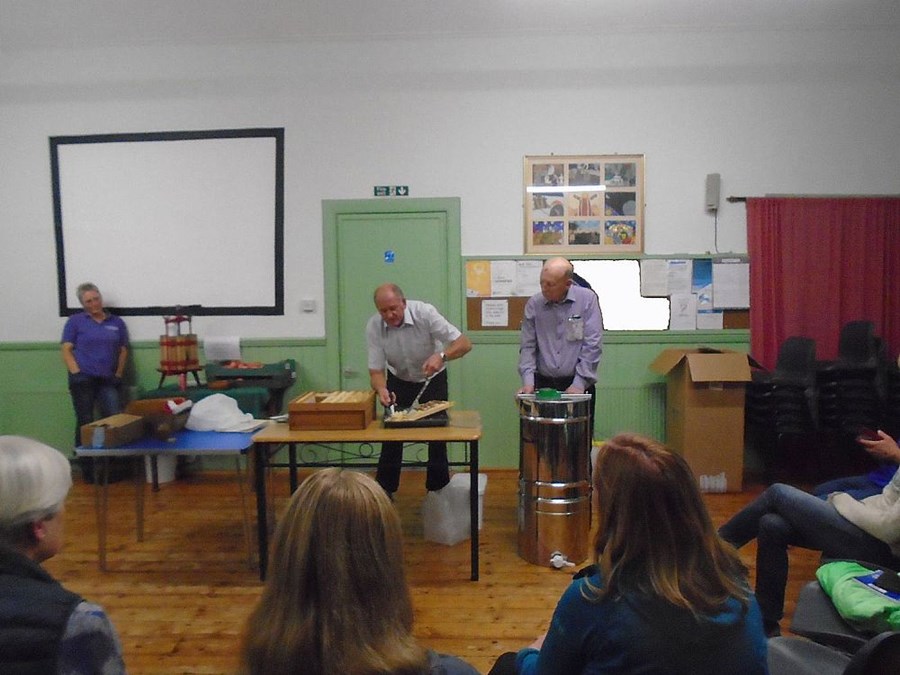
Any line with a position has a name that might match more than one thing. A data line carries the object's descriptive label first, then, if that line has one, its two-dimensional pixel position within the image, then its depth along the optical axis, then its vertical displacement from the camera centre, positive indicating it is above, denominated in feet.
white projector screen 16.57 +2.44
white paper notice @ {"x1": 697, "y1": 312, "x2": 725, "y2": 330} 16.24 -0.60
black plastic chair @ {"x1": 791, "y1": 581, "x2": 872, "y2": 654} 5.67 -3.19
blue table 9.96 -2.35
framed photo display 16.11 +2.63
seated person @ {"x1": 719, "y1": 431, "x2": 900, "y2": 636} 6.79 -2.77
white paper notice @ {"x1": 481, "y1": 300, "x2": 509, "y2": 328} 16.39 -0.29
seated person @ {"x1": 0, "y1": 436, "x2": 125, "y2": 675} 3.41 -1.64
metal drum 10.43 -3.04
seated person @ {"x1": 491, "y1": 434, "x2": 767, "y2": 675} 3.61 -1.80
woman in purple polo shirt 16.17 -1.26
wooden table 9.81 -2.16
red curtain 15.83 +0.79
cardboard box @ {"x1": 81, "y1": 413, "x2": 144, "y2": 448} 10.06 -2.09
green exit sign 16.39 +3.04
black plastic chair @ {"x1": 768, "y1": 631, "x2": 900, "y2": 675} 5.03 -3.06
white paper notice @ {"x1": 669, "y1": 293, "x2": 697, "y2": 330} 16.21 -0.26
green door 16.35 +1.34
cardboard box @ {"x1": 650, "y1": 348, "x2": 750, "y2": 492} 14.17 -2.75
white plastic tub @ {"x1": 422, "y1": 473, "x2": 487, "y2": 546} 11.64 -4.03
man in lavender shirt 12.28 -0.70
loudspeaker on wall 15.94 +2.87
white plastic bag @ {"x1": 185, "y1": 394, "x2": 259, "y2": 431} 11.25 -2.08
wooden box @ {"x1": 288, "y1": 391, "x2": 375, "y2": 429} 10.17 -1.84
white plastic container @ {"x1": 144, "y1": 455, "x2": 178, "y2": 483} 15.88 -4.22
